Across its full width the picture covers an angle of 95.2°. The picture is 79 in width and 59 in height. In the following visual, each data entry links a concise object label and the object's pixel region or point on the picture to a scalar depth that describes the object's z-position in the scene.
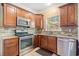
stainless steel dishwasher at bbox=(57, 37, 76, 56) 1.41
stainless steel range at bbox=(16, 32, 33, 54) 1.50
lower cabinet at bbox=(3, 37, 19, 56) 1.40
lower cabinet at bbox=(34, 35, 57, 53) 1.56
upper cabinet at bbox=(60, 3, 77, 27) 1.38
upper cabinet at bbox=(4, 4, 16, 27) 1.42
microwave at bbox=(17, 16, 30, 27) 1.45
